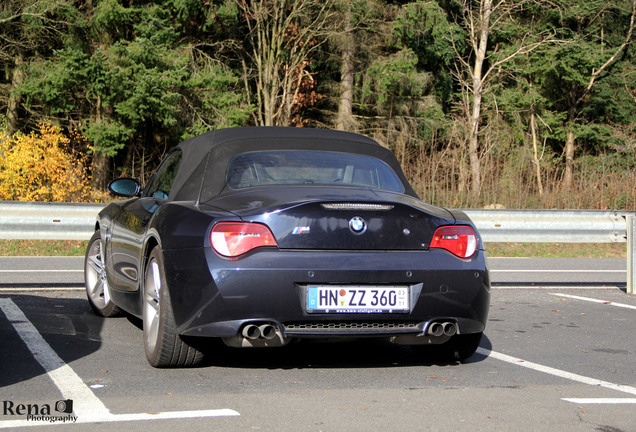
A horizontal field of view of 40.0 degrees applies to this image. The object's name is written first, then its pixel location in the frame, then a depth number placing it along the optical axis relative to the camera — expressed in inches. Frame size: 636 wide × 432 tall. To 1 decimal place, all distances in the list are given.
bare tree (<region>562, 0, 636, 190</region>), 1536.7
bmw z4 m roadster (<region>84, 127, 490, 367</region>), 194.9
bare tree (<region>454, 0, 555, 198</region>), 1311.6
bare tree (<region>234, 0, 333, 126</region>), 1162.0
